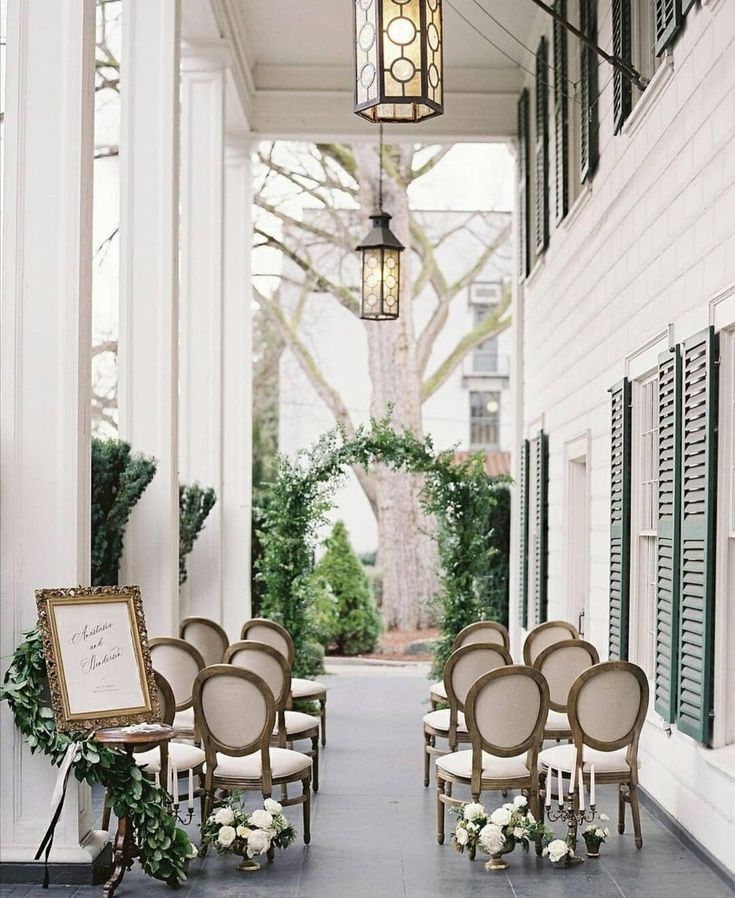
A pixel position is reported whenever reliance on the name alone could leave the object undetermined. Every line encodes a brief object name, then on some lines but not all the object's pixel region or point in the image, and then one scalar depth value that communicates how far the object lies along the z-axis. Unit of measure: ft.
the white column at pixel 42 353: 18.01
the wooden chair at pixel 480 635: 28.91
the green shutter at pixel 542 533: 36.35
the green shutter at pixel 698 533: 18.48
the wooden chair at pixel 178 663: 24.18
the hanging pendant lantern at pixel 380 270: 34.14
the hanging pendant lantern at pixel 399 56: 16.05
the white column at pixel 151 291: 27.12
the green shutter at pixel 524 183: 39.88
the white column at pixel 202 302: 36.40
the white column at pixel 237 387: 41.60
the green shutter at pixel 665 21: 20.34
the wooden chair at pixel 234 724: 19.47
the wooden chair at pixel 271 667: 23.94
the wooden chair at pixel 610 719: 19.63
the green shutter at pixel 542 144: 35.29
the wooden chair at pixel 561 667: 24.32
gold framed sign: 17.22
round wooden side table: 17.02
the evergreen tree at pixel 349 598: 54.70
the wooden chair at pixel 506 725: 19.67
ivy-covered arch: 37.11
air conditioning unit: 70.23
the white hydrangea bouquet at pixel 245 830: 18.74
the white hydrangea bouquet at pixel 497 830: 18.79
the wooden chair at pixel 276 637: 29.58
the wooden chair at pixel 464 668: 24.03
